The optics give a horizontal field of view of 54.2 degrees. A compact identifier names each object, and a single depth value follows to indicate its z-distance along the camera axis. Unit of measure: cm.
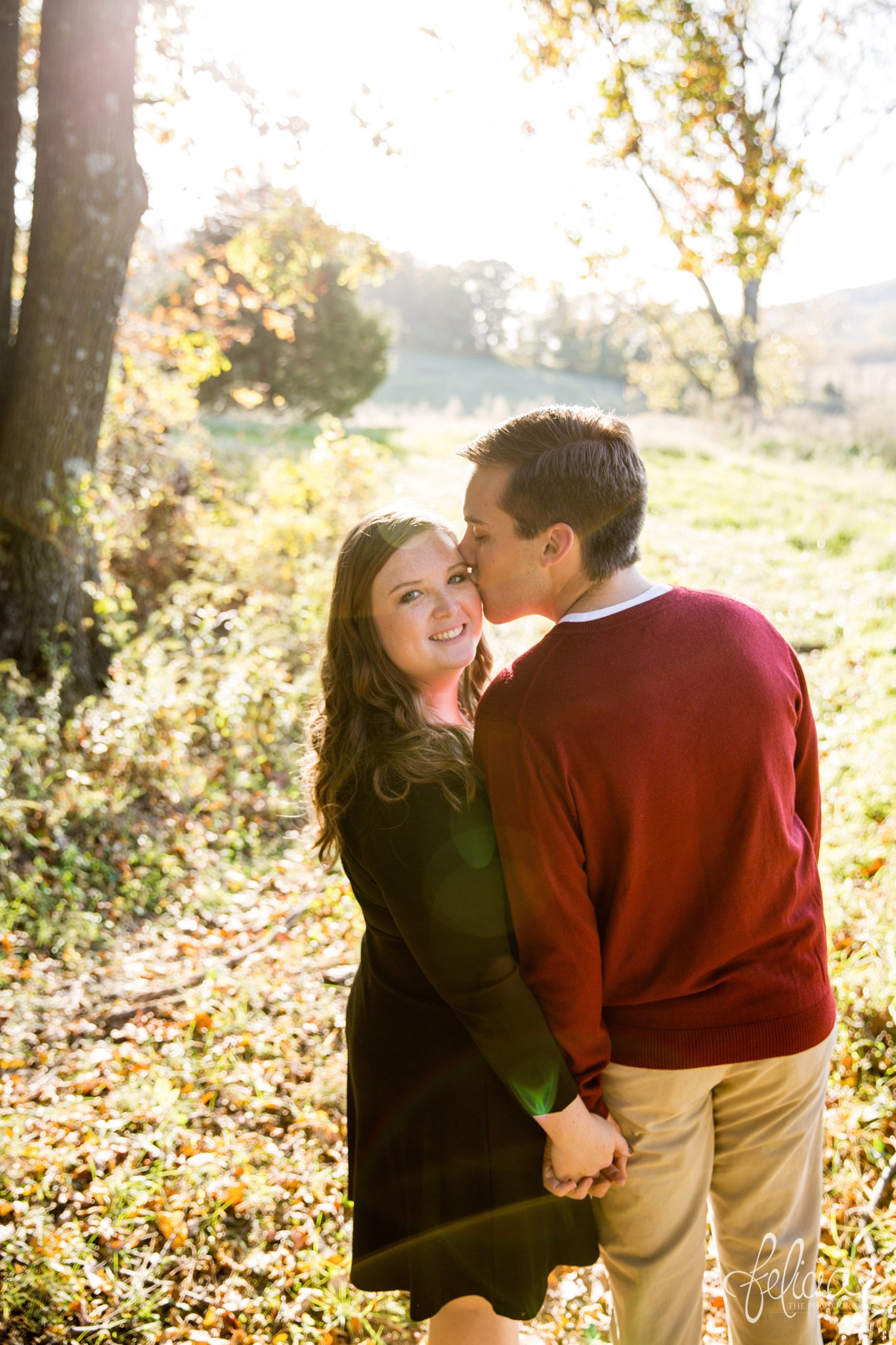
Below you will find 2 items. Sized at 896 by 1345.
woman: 186
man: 180
